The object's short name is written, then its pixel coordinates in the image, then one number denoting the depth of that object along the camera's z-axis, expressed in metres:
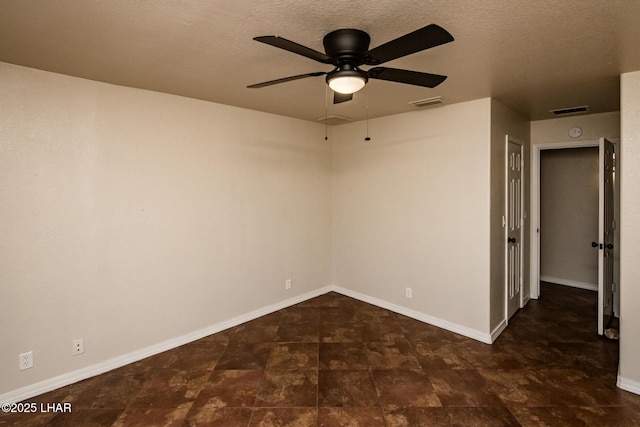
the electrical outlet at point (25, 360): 2.44
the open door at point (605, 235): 3.38
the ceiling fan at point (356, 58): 1.55
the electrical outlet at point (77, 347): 2.67
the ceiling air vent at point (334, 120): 4.18
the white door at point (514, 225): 3.76
